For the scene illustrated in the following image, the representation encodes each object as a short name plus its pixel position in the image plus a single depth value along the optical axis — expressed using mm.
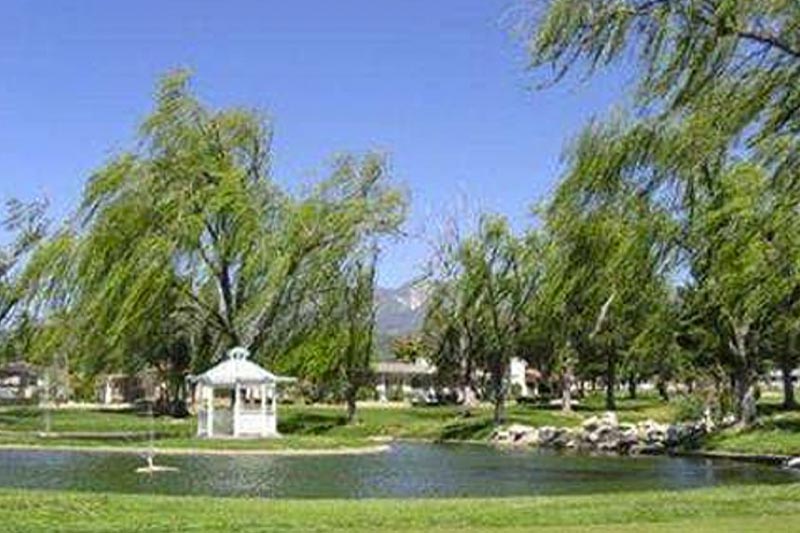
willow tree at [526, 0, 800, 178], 17656
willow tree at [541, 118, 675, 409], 34656
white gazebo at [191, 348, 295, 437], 41781
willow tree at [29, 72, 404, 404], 44469
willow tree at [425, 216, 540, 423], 52562
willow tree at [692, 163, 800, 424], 25781
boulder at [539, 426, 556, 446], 44281
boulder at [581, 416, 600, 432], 44000
